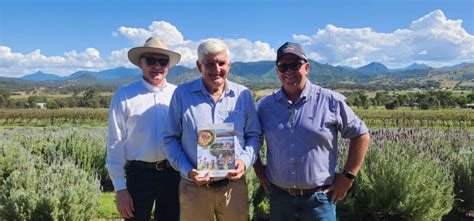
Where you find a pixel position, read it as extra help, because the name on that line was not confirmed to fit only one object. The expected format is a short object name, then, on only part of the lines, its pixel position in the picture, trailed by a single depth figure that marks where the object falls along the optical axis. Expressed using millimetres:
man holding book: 3520
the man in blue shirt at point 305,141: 3578
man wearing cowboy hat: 4012
